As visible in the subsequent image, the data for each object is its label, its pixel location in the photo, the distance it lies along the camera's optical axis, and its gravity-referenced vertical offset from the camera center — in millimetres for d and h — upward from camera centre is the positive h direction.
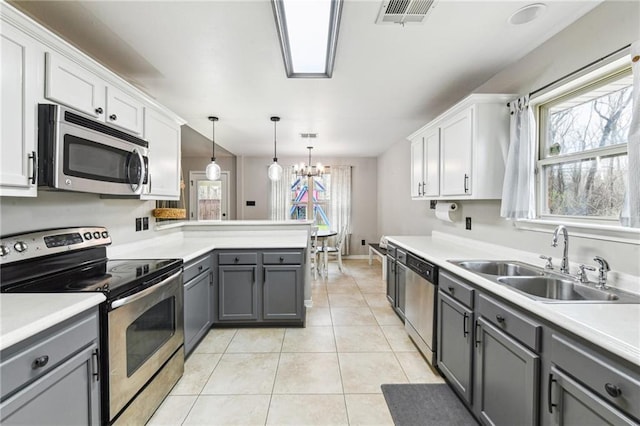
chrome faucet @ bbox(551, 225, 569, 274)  1583 -188
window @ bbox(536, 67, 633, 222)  1533 +403
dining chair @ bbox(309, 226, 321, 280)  4672 -643
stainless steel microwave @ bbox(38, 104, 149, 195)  1382 +318
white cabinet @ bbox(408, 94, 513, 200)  2201 +550
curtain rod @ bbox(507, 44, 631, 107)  1444 +849
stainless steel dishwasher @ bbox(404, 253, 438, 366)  2189 -798
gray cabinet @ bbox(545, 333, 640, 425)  847 -590
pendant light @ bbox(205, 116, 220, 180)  3414 +470
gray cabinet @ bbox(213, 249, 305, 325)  2879 -782
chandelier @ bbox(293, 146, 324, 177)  5485 +810
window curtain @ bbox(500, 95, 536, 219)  1976 +331
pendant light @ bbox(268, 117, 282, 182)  3791 +539
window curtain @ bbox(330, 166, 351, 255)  6738 +365
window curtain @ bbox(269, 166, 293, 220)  6613 +322
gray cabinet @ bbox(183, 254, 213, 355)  2320 -815
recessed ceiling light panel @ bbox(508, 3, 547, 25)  1602 +1182
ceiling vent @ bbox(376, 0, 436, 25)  1533 +1153
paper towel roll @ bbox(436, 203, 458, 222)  2945 +23
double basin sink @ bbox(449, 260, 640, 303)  1354 -396
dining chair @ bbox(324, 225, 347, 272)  5315 -712
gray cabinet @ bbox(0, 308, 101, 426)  919 -629
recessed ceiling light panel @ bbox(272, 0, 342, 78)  1554 +1157
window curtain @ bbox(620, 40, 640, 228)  1259 +260
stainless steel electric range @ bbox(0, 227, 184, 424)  1362 -495
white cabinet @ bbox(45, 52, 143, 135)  1430 +689
